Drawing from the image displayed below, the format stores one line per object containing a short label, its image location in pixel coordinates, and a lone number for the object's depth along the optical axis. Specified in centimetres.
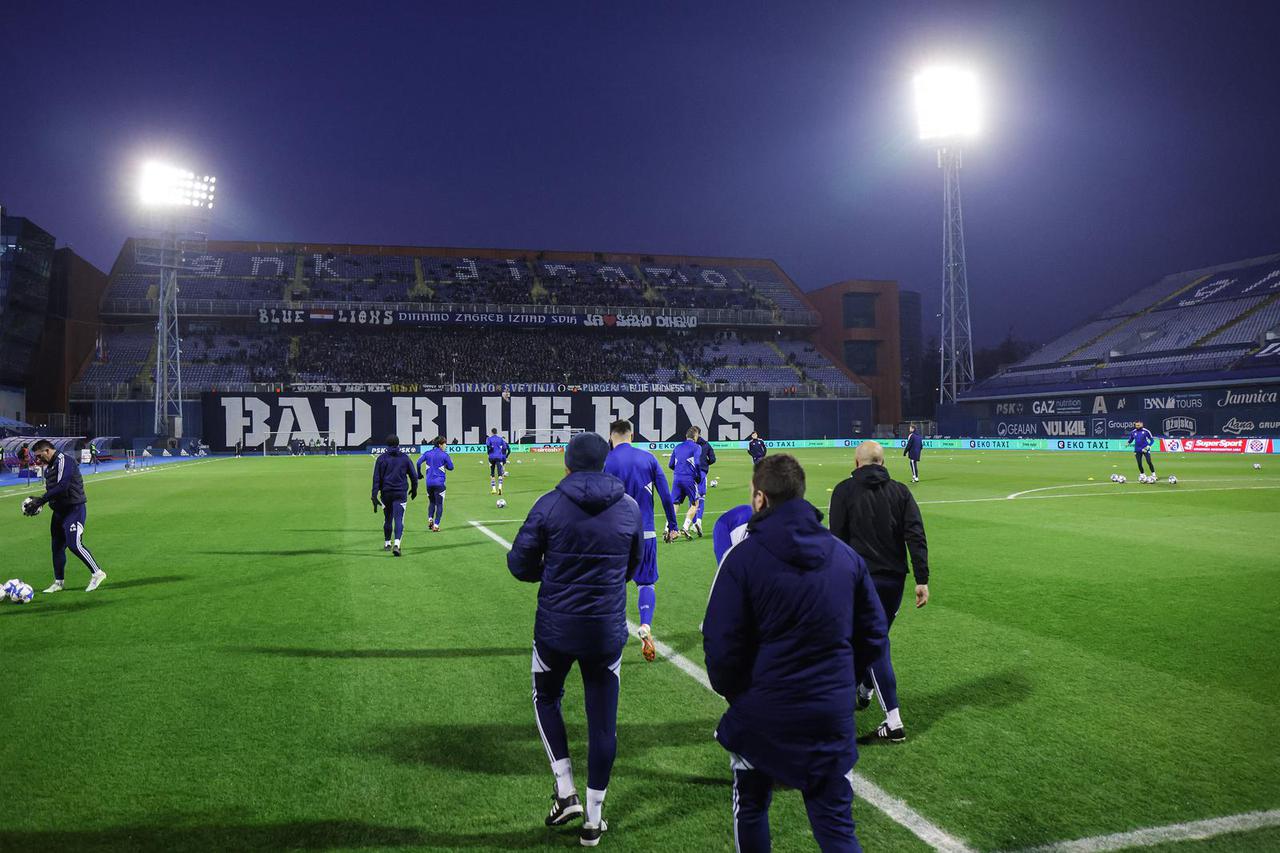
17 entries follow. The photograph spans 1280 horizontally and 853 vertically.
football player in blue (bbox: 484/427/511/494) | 2398
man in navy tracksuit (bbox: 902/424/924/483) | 2831
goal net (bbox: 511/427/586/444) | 6500
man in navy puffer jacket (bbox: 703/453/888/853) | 312
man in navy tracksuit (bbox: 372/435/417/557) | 1274
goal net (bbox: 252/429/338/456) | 6038
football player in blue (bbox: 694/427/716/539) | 1438
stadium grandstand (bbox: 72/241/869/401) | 6731
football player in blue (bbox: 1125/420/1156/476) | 2738
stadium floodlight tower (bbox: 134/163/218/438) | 5088
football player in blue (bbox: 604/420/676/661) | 726
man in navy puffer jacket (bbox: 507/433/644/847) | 444
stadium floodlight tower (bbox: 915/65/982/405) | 5644
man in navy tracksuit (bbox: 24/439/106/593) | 1018
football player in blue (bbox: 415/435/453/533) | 1600
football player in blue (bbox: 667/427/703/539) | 1330
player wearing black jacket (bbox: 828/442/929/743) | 558
